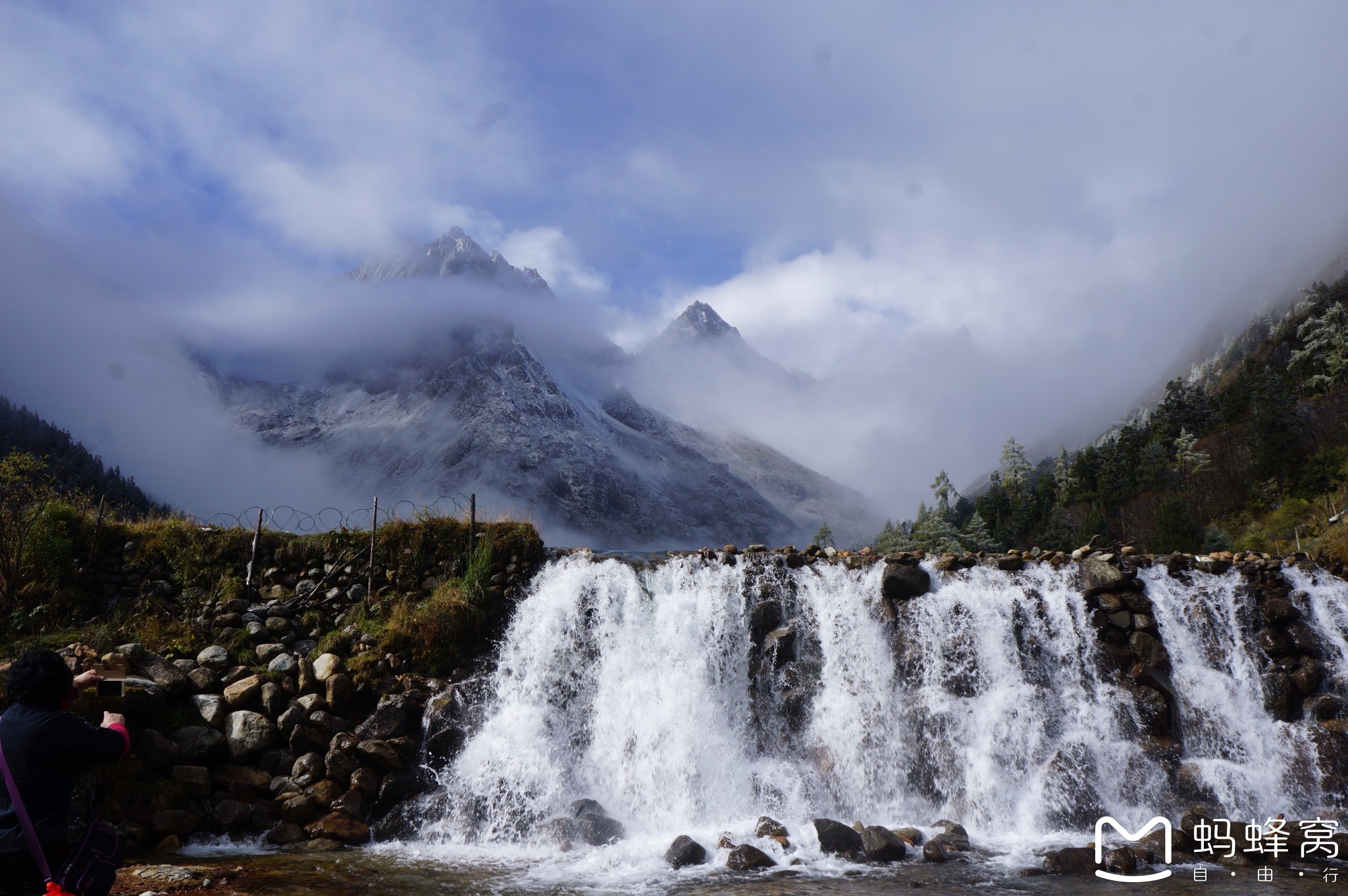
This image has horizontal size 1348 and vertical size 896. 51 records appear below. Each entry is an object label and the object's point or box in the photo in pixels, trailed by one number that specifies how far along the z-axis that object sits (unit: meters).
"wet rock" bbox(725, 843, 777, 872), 11.80
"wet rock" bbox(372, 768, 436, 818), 13.88
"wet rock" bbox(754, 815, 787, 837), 13.03
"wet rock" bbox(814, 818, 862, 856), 12.43
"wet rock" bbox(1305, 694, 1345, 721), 14.88
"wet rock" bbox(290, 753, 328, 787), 13.74
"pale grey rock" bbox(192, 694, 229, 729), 14.15
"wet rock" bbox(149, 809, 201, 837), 12.41
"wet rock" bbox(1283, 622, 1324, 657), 16.14
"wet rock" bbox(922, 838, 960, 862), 12.22
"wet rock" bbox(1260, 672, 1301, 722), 15.19
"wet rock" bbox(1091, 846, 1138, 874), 11.52
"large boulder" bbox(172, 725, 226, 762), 13.49
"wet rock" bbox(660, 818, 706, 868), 12.05
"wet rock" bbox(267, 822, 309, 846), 12.76
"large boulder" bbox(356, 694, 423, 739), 14.78
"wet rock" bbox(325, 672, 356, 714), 14.95
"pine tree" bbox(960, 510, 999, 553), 57.25
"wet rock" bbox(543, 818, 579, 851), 13.13
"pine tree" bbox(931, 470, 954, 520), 71.38
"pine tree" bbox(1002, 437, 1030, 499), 84.81
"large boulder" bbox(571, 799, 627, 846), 13.20
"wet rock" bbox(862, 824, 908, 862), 12.23
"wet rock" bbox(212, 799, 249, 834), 12.88
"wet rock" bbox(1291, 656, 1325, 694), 15.41
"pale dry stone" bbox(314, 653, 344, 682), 15.38
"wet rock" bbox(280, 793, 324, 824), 13.13
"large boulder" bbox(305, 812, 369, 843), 12.95
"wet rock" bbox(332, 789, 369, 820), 13.45
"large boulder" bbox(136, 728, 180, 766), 13.08
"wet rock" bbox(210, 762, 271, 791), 13.50
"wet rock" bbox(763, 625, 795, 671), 16.67
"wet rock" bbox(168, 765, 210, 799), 13.08
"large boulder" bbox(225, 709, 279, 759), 13.95
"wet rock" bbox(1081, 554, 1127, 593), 17.08
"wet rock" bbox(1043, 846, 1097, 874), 11.59
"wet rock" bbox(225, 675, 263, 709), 14.53
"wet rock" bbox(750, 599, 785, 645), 17.12
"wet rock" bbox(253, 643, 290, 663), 16.22
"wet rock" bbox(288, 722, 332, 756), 14.23
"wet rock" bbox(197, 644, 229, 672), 15.50
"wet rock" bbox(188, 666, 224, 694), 14.66
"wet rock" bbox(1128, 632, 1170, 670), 16.02
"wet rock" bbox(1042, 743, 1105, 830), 13.64
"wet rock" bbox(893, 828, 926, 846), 12.88
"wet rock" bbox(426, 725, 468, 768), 14.88
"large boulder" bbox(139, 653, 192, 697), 14.20
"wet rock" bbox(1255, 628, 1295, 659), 16.17
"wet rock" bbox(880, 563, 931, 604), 17.33
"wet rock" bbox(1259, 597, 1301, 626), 16.59
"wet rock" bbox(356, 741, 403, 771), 14.20
